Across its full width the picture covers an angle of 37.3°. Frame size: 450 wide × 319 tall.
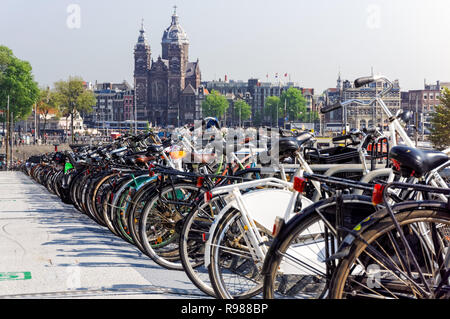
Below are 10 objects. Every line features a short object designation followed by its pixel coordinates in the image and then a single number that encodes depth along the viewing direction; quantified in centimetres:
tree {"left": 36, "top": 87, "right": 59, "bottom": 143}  9612
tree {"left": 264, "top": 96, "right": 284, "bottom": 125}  14762
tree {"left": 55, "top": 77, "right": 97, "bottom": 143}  9488
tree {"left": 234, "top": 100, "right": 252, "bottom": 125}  15345
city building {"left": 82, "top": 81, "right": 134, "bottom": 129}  16462
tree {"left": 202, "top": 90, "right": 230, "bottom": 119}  14600
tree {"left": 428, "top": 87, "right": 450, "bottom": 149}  4758
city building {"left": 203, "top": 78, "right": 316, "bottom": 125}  16025
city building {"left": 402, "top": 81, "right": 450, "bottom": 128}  14700
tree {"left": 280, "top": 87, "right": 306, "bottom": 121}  14300
